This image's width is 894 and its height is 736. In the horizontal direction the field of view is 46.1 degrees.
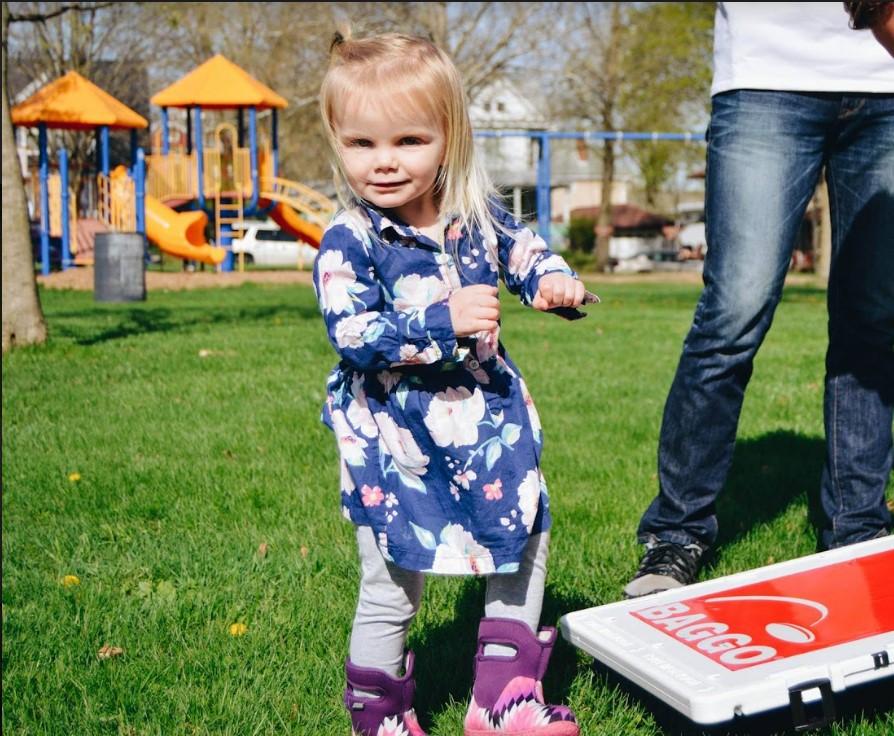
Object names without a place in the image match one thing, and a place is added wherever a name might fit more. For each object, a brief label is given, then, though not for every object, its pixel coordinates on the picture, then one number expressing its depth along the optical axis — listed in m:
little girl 1.98
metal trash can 12.40
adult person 2.78
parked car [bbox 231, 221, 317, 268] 33.53
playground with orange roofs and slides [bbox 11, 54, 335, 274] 18.44
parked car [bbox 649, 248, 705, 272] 34.22
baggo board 1.96
